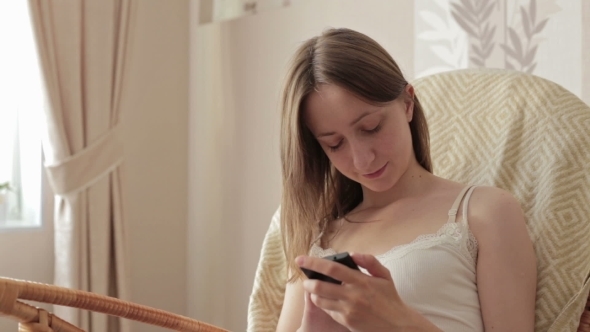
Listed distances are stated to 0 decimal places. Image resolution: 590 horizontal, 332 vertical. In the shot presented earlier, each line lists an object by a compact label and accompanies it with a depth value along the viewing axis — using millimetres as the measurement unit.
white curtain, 2342
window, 2502
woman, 1118
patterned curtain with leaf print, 1538
